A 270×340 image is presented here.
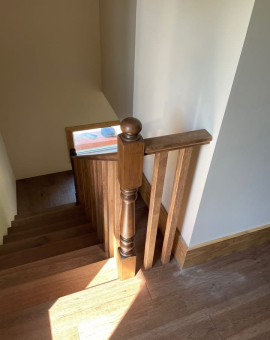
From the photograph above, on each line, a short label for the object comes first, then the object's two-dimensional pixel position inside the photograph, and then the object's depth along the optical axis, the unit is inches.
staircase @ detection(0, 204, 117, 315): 61.7
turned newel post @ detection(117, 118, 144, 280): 42.3
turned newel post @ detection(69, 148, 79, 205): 119.3
